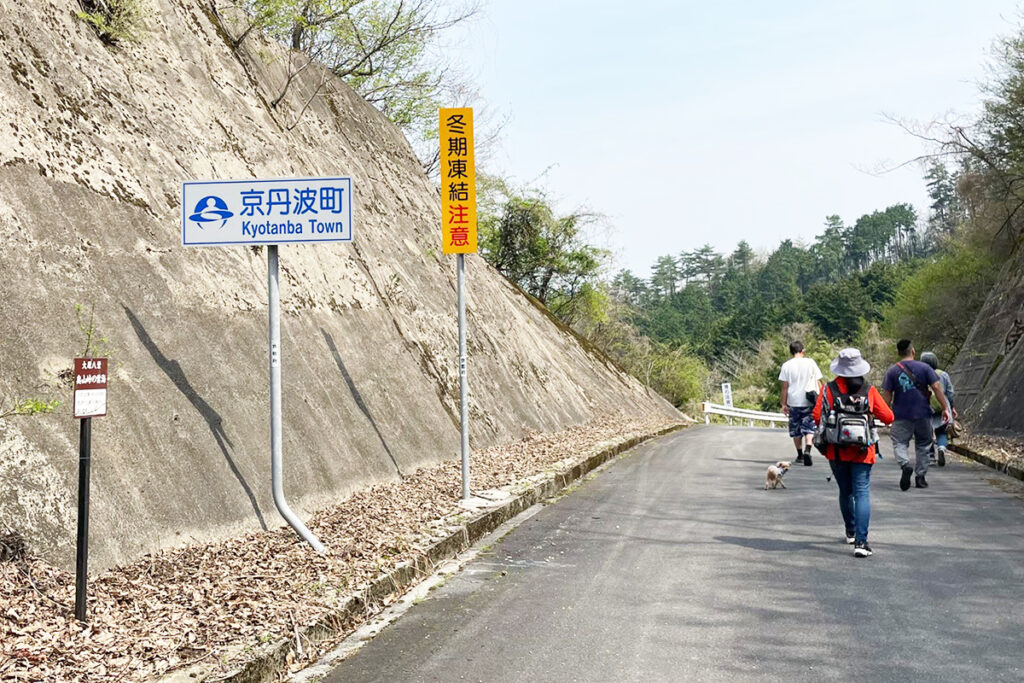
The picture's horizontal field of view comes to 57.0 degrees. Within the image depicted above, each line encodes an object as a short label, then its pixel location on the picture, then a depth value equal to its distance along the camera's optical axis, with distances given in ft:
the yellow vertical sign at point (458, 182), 35.91
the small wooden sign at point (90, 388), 17.03
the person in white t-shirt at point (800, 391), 47.50
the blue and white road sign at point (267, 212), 24.48
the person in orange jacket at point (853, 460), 26.22
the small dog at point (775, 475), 39.01
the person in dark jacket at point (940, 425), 45.42
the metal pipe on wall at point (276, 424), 23.98
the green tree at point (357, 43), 53.01
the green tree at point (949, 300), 116.98
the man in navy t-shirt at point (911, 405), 39.19
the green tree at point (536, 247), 121.29
